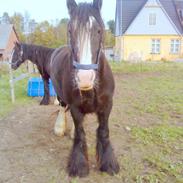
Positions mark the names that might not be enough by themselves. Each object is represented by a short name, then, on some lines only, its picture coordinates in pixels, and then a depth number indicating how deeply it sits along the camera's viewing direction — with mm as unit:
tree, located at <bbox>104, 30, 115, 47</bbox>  25026
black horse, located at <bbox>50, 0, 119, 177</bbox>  1760
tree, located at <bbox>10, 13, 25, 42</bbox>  30820
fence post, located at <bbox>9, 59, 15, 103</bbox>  4982
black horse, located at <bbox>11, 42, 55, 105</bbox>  4700
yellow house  17942
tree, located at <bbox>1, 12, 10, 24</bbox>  42352
